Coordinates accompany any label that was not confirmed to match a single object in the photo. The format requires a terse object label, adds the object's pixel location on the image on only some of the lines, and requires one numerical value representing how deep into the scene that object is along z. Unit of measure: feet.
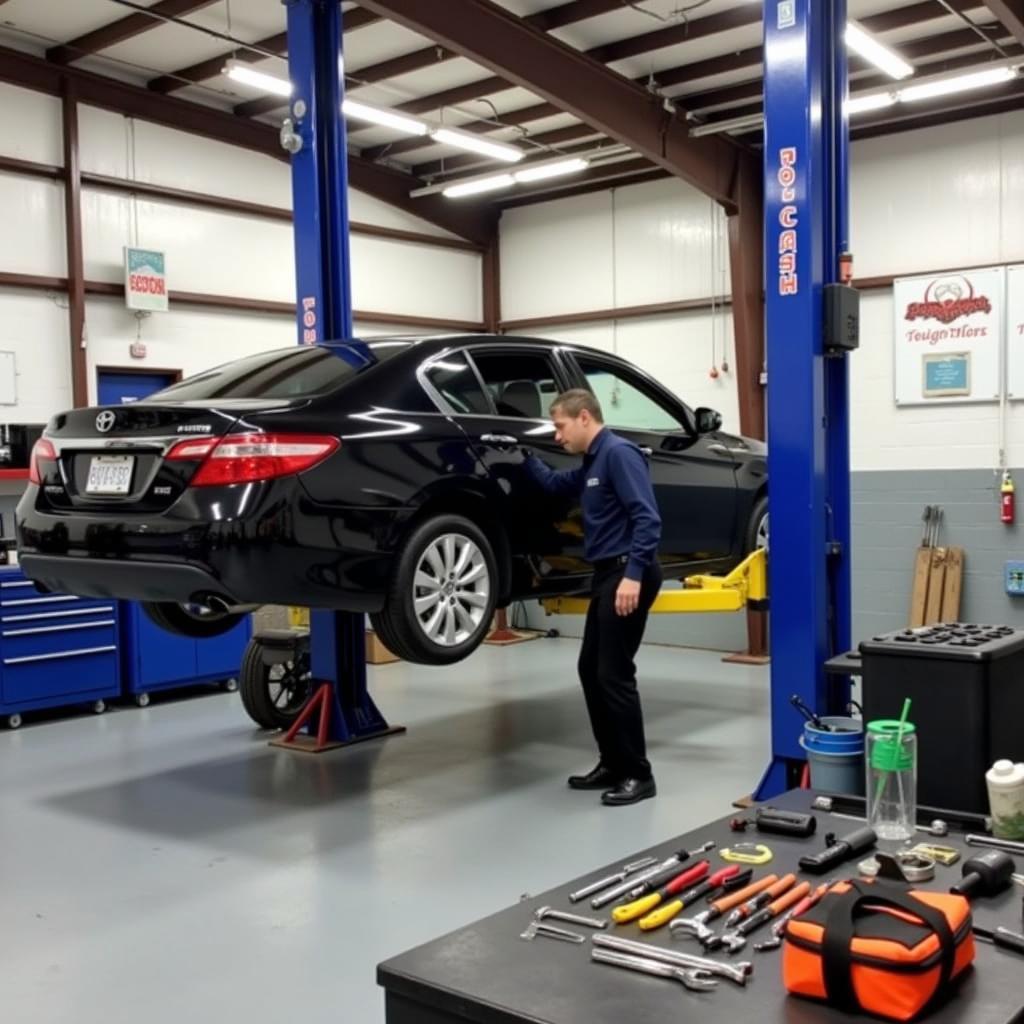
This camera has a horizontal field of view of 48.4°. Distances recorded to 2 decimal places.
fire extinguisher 25.82
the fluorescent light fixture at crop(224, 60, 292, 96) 22.25
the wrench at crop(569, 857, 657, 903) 5.71
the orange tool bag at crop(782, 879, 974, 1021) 4.12
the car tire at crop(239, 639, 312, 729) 19.83
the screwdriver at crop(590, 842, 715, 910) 5.64
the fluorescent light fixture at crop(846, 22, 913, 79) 19.76
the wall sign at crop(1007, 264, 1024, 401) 25.57
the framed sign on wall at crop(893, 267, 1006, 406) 26.05
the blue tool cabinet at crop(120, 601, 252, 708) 22.70
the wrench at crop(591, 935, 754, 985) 4.65
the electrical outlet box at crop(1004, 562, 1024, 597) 25.63
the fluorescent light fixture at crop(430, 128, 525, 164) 25.96
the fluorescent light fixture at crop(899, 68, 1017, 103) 21.95
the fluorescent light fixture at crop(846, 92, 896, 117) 22.77
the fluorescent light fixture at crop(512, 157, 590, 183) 27.54
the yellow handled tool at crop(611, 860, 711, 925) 5.41
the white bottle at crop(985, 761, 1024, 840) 6.82
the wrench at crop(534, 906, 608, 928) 5.31
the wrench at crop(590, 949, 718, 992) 4.59
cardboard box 27.88
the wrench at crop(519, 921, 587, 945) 5.08
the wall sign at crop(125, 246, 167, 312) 26.02
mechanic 14.10
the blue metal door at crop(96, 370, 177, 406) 26.21
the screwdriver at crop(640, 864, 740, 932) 5.28
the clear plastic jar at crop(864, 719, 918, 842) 6.94
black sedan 11.64
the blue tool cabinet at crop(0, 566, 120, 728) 20.92
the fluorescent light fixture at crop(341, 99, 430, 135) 23.46
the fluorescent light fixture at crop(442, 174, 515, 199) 29.01
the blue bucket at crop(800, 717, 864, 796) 10.97
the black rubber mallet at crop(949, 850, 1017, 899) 5.50
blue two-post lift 12.62
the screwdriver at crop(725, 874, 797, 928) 5.26
